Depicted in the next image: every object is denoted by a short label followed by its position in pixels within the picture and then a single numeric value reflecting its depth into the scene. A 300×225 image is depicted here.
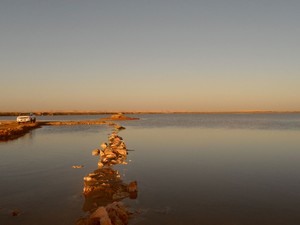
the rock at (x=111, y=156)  24.76
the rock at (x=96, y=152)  27.73
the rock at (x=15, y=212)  11.56
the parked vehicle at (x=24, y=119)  75.66
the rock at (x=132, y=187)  14.70
